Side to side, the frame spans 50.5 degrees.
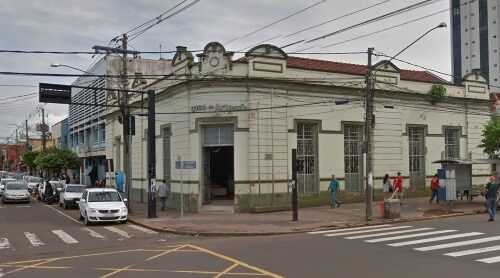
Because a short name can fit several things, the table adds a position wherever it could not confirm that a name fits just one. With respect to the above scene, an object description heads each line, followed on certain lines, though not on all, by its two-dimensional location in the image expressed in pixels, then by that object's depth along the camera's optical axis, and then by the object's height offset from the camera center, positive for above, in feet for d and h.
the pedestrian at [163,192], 90.02 -6.24
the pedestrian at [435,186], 90.22 -5.58
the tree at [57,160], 168.55 -1.08
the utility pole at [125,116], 85.40 +6.50
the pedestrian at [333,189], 84.53 -5.51
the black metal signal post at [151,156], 79.25 -0.01
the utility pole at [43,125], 193.55 +11.85
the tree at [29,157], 242.78 -0.12
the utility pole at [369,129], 68.44 +3.25
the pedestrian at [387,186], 89.35 -5.35
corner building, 82.23 +5.03
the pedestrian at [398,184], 88.30 -4.99
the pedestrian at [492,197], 66.08 -5.50
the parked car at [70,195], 103.65 -7.57
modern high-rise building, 376.48 +86.15
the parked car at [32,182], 161.43 -7.80
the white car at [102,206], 71.87 -6.91
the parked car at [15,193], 120.67 -8.28
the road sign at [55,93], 71.36 +8.66
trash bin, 72.23 -7.45
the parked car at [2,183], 147.89 -7.48
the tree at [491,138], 95.93 +2.82
